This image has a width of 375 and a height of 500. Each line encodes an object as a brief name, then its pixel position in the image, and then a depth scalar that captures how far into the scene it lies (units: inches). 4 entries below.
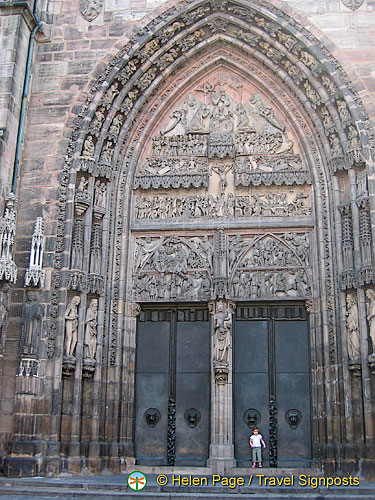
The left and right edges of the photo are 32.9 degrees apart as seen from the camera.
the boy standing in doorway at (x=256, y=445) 480.1
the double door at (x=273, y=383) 493.7
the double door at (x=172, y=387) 502.0
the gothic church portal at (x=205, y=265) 473.7
